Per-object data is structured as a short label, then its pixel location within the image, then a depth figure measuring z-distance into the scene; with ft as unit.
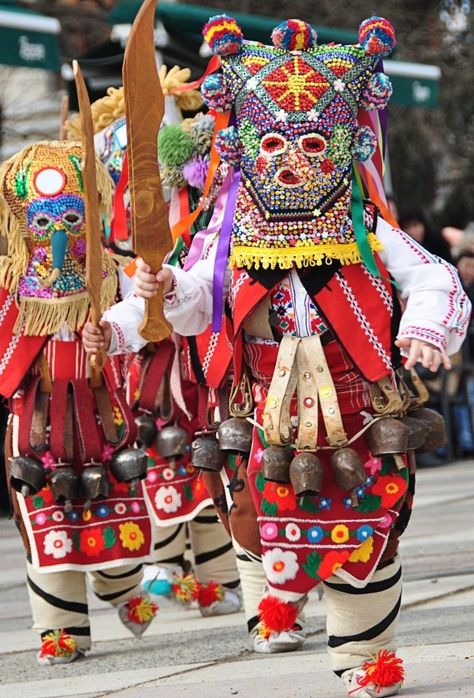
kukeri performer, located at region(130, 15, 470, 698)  27.12
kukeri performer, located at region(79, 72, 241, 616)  40.27
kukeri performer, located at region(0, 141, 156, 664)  34.96
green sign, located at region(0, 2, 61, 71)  60.34
